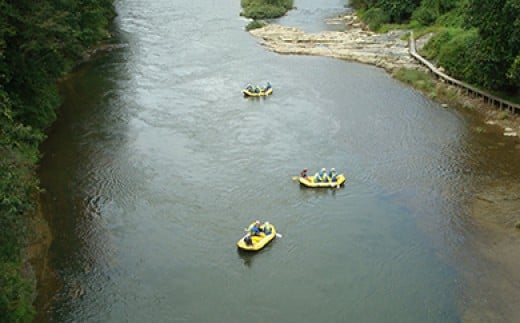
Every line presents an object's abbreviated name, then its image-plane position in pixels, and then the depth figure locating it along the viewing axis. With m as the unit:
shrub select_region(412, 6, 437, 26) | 60.22
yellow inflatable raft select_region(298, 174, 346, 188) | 29.59
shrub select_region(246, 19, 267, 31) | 69.06
